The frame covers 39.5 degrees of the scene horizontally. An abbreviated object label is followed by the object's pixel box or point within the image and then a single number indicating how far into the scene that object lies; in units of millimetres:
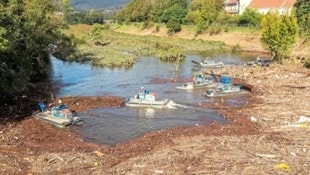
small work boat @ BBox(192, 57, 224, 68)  57125
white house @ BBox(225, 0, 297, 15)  115500
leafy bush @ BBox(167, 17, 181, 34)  111000
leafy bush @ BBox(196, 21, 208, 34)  104731
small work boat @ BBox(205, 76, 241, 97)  38094
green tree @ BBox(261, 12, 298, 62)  54844
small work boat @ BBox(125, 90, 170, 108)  33406
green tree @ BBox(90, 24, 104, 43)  92188
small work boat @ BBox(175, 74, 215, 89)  41688
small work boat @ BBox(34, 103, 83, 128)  27922
